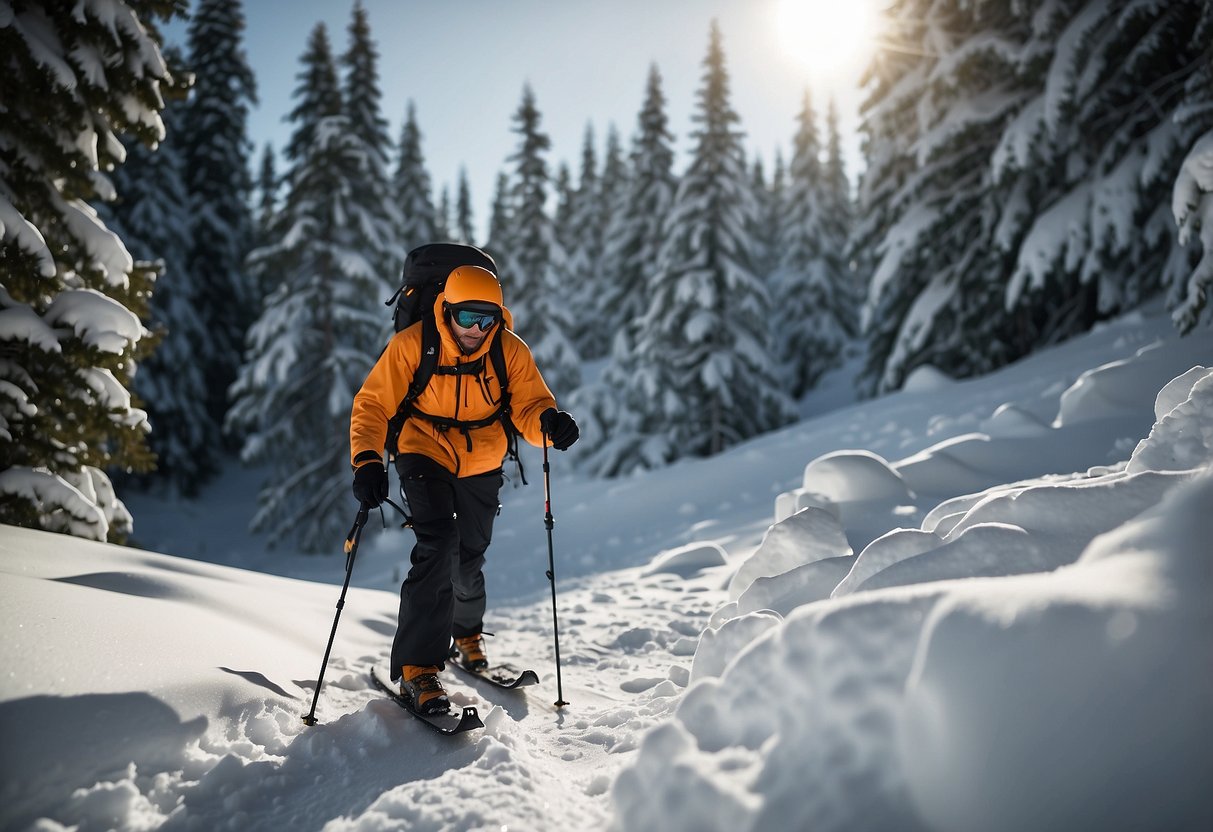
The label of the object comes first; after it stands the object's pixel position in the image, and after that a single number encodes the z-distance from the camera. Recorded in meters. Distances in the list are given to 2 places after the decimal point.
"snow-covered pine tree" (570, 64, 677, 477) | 19.28
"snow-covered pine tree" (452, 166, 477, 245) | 45.94
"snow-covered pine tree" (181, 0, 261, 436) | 24.52
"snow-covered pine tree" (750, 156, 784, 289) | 37.97
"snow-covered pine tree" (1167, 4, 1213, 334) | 6.14
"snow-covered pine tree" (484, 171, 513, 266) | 28.22
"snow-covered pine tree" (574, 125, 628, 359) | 37.53
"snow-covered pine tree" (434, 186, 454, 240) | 52.78
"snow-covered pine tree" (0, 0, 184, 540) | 4.93
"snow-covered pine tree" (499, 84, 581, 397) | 22.42
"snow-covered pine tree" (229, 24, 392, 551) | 16.14
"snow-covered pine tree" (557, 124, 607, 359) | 38.06
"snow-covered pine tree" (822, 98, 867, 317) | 31.50
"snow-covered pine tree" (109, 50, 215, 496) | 21.66
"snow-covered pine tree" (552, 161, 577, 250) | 41.41
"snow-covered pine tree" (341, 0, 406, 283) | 16.98
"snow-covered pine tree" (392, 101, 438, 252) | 28.09
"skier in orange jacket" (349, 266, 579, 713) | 3.46
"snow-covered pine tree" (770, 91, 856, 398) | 29.89
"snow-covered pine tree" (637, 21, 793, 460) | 17.86
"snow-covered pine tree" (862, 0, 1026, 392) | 10.98
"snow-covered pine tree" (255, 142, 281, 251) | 18.34
